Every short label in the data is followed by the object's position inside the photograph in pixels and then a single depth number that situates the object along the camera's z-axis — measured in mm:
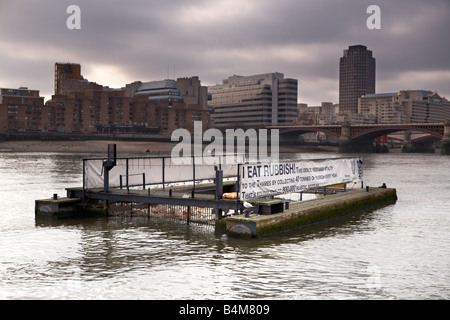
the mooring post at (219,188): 20234
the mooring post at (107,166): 24156
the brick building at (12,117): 196500
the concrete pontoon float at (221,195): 19828
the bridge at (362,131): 142375
